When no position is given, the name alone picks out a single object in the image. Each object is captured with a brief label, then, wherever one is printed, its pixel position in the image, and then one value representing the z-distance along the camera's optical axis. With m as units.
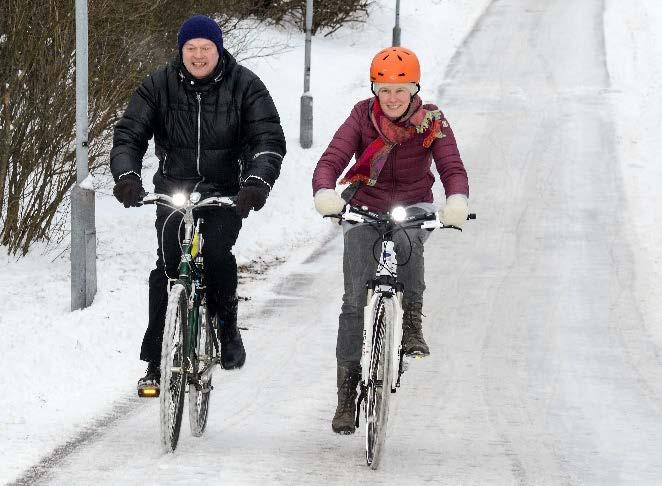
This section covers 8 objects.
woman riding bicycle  11.47
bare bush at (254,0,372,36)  55.22
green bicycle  11.11
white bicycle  11.29
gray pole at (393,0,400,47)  54.56
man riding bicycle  11.70
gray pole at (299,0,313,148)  36.31
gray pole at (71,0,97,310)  18.09
